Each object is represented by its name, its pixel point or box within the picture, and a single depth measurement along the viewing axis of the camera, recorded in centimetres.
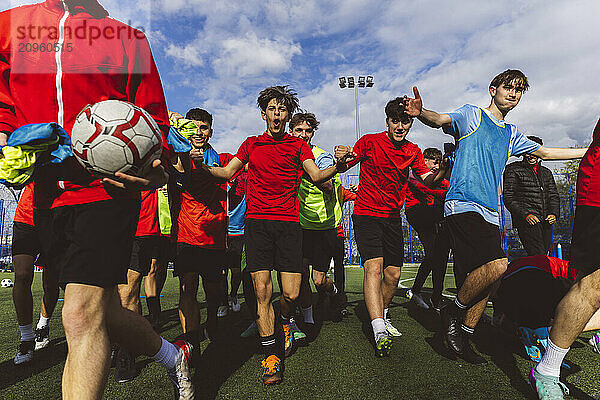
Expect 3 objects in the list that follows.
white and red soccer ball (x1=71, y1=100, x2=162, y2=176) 158
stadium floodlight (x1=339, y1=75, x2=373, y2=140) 2867
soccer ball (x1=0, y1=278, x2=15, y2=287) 970
